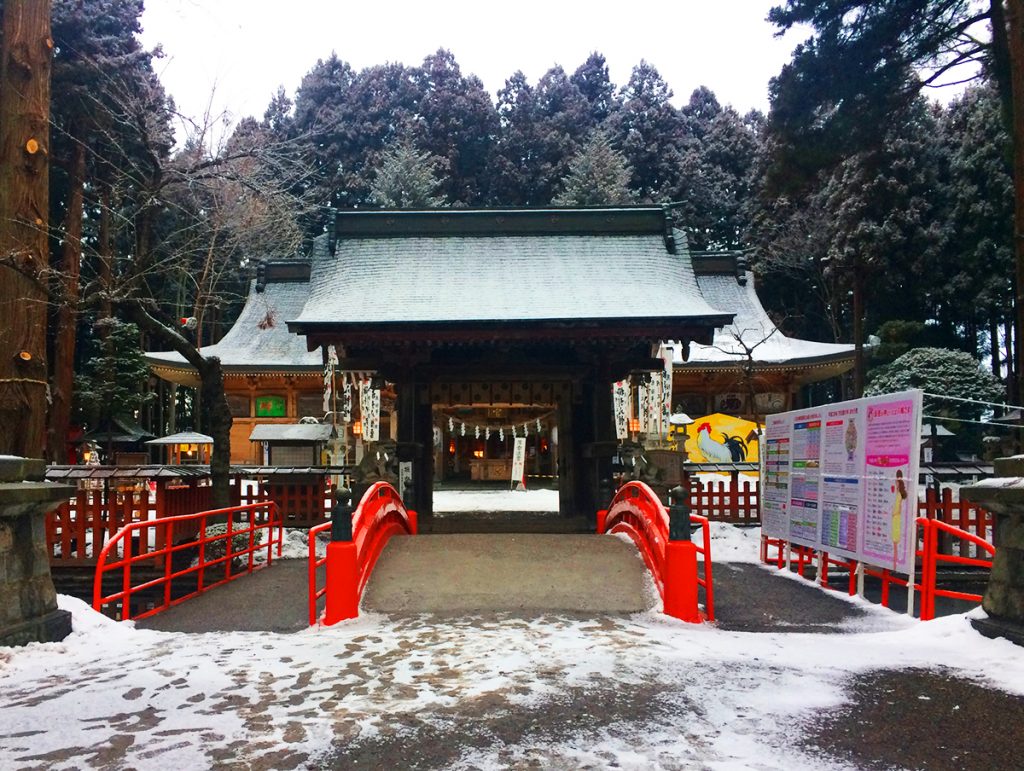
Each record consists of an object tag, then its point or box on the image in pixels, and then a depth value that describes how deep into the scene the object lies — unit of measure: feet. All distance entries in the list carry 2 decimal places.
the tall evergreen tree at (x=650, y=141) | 137.18
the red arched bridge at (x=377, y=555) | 21.38
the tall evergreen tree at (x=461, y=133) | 138.21
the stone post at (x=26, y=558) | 15.16
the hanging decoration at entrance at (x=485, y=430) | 80.37
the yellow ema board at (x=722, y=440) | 82.74
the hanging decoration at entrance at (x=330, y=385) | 51.41
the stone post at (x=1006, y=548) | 14.74
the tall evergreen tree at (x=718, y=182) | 131.34
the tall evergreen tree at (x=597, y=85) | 152.35
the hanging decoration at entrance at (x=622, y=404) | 64.59
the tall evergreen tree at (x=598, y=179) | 122.42
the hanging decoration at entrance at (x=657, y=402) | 57.88
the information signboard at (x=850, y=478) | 21.71
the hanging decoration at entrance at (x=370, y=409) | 57.31
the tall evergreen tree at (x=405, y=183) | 118.62
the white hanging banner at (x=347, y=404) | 62.03
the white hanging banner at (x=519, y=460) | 73.09
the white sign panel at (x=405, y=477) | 38.78
